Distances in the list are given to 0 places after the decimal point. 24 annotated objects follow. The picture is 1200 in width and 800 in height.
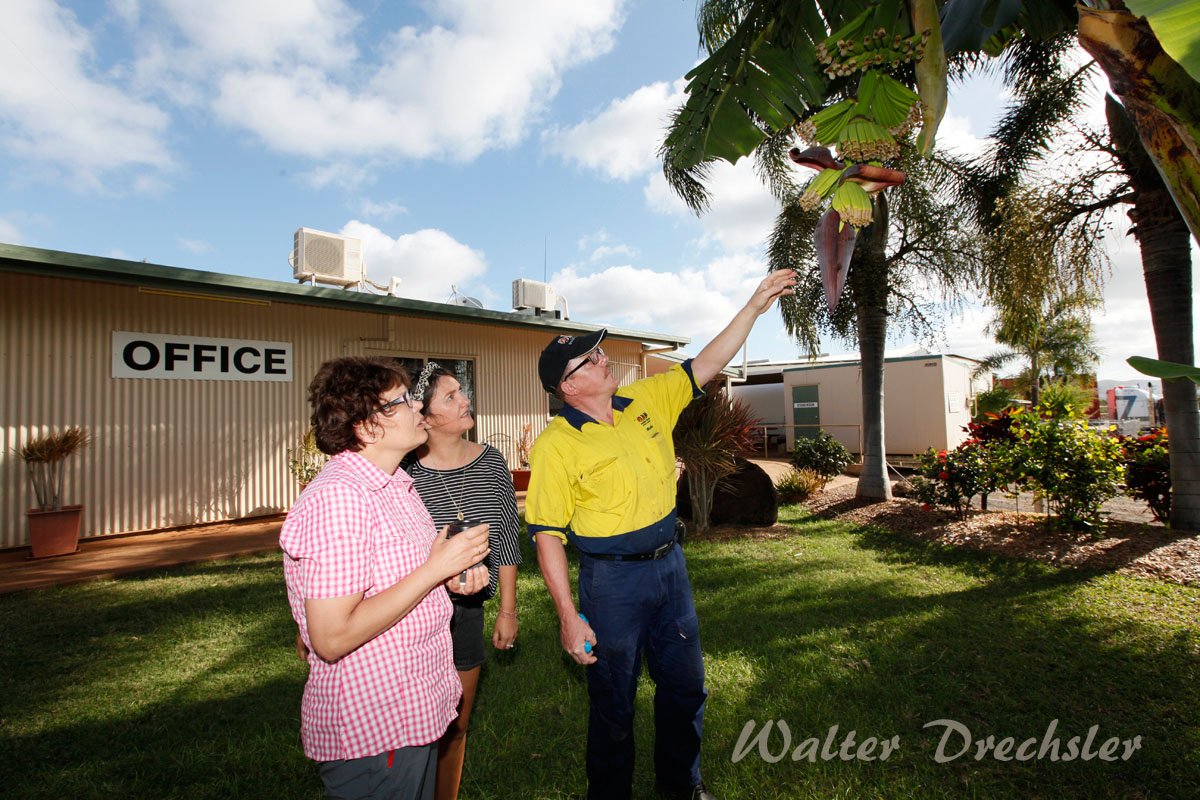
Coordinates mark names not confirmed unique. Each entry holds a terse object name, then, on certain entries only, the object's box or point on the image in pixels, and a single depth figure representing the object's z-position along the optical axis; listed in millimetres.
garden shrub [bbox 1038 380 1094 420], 7414
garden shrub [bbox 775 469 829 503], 11211
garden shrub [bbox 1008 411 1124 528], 6449
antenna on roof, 13320
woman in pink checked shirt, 1506
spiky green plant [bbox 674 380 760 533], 8141
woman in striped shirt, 2580
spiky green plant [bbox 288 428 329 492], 9672
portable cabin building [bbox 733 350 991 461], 20609
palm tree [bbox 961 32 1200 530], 6254
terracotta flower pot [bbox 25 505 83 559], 7367
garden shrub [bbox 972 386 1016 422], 23047
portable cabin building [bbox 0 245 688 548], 7773
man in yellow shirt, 2451
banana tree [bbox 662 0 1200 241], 1286
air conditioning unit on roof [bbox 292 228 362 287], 11148
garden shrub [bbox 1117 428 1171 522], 6938
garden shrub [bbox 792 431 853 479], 11781
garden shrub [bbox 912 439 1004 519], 7617
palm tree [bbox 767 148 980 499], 10141
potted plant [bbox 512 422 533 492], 12719
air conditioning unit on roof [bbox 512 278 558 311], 14227
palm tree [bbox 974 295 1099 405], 27492
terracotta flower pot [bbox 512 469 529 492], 12633
